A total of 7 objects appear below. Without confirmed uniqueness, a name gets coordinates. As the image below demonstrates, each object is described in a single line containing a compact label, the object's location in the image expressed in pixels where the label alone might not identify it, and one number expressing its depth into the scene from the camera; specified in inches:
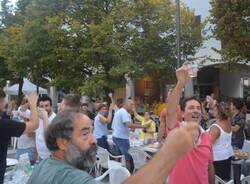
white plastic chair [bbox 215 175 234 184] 110.2
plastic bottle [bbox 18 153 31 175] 118.7
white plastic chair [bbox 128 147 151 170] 182.1
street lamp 308.4
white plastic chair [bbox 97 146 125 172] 184.4
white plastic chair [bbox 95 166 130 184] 106.0
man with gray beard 34.2
